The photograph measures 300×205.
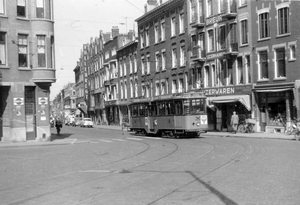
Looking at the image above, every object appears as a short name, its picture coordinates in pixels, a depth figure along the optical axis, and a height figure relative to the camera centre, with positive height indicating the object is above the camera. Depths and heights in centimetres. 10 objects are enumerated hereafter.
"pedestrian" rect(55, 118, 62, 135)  4166 -89
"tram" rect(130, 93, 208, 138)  2984 -25
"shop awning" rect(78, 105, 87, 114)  9271 +130
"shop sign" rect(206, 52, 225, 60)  3891 +510
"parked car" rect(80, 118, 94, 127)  6756 -140
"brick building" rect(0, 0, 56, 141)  3016 +336
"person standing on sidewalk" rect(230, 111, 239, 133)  3450 -87
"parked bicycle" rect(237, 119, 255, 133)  3509 -132
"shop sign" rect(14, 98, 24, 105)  2998 +103
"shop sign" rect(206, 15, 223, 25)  3894 +839
